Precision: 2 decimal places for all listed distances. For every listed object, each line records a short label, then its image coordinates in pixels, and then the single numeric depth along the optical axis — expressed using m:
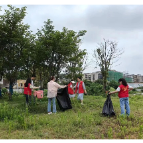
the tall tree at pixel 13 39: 9.30
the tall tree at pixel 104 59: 15.95
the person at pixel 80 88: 6.81
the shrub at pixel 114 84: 17.56
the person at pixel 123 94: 4.88
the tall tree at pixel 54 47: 9.07
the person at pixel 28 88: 6.56
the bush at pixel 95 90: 12.11
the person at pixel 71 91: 7.92
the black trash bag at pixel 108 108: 4.86
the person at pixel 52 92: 5.56
